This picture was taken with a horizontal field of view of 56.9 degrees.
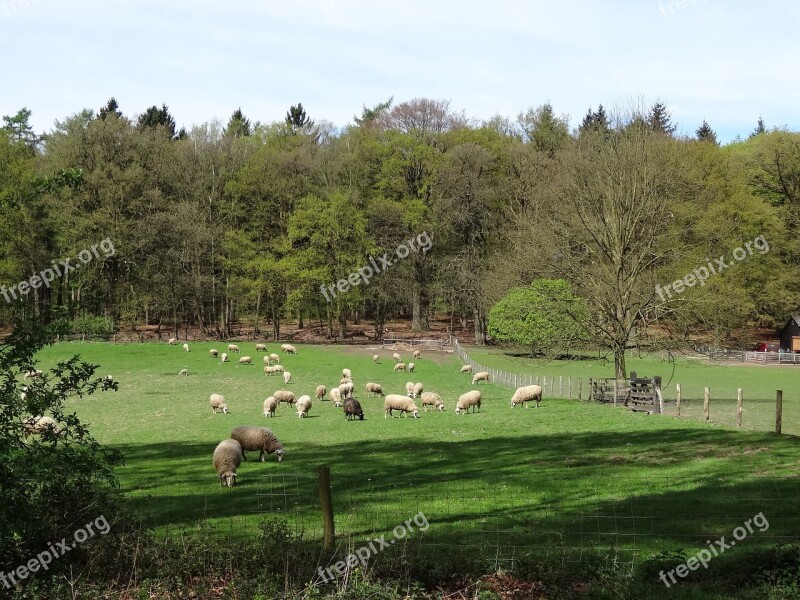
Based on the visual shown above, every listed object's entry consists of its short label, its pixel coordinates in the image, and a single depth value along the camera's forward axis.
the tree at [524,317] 55.41
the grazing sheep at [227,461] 17.81
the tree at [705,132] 124.89
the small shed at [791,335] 72.69
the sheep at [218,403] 34.41
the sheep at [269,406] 33.22
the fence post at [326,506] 9.83
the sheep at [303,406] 33.47
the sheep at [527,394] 36.44
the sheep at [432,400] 36.35
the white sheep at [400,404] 33.69
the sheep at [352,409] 32.34
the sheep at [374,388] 41.83
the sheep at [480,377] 47.62
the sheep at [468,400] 34.78
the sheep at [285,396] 36.84
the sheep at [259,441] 22.22
